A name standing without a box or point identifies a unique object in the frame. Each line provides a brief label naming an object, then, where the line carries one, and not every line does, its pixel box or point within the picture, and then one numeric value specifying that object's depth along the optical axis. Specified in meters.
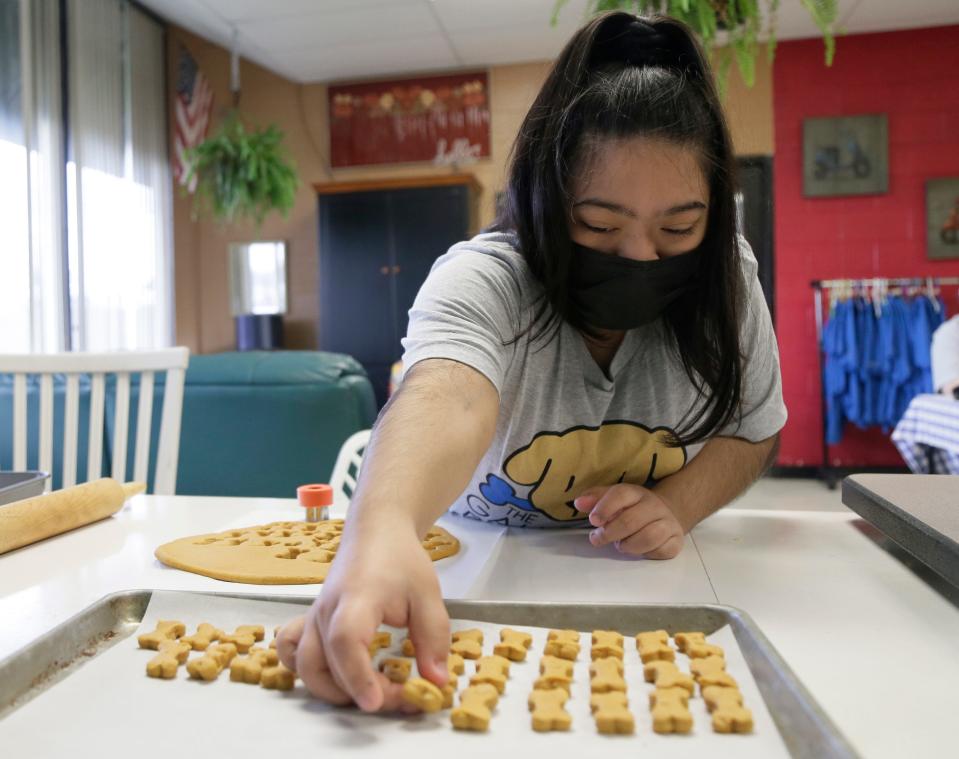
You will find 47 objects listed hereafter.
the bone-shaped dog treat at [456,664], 0.60
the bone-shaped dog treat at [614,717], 0.51
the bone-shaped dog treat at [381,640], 0.64
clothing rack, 4.67
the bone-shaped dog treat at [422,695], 0.53
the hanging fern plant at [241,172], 4.43
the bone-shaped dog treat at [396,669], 0.58
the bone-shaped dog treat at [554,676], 0.58
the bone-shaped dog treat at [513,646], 0.62
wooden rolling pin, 1.01
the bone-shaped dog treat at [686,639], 0.63
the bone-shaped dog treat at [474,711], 0.52
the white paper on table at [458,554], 0.85
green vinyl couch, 2.14
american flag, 5.43
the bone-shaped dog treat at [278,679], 0.57
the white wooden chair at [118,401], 1.71
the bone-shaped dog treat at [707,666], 0.58
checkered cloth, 3.19
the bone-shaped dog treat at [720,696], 0.53
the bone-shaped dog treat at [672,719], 0.51
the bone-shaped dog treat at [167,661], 0.60
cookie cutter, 1.13
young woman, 0.77
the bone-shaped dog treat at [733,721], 0.51
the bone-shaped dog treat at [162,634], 0.65
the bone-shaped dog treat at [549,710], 0.52
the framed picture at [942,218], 4.73
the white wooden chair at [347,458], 1.72
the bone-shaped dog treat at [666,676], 0.56
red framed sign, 5.40
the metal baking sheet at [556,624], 0.50
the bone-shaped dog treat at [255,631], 0.67
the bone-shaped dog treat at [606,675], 0.56
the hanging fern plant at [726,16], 1.80
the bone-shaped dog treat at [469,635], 0.65
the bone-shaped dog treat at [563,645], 0.62
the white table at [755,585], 0.58
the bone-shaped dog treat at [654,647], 0.61
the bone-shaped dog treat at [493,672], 0.58
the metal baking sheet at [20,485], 1.13
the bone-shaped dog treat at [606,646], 0.62
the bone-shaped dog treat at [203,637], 0.65
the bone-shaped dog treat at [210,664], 0.59
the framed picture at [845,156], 4.80
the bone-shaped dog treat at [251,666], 0.59
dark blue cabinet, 4.98
